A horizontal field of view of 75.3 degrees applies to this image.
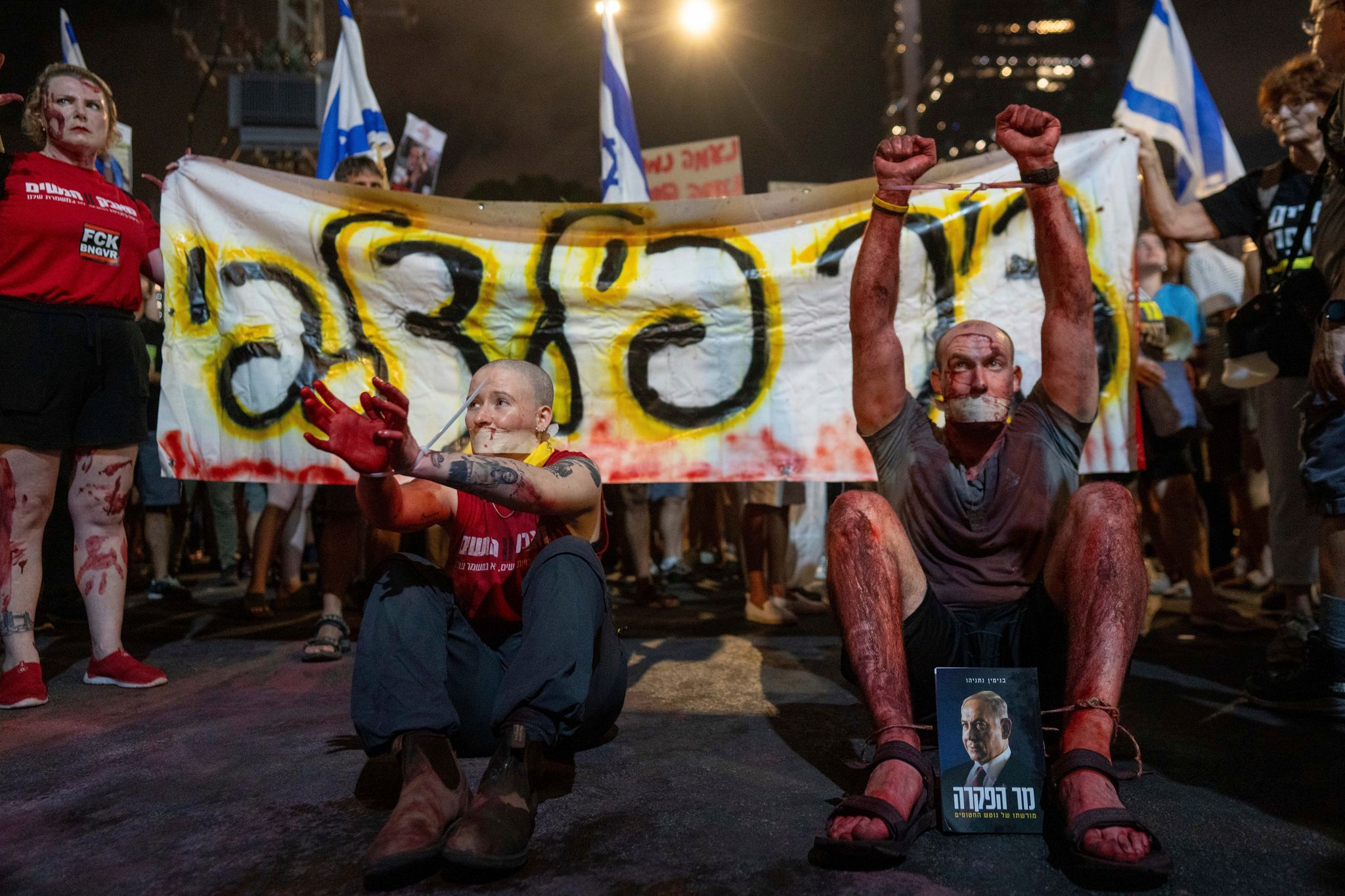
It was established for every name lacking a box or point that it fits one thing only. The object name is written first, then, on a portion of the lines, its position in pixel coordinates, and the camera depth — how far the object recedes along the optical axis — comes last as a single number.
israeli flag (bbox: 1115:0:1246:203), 5.05
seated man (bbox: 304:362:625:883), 1.66
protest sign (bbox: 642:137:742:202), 8.49
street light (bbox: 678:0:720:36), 13.83
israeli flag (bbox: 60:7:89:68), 5.52
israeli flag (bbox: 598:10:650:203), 5.66
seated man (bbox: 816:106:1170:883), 1.71
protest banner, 3.76
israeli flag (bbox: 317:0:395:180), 5.54
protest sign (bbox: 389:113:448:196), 7.35
